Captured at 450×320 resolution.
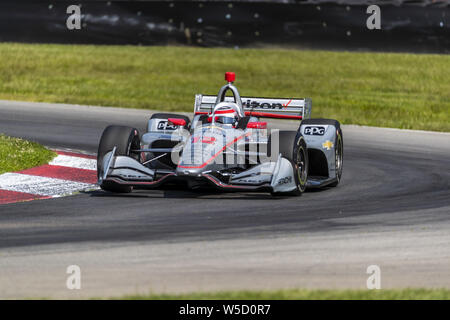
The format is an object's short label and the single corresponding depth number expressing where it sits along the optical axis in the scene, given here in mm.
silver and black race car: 18594
